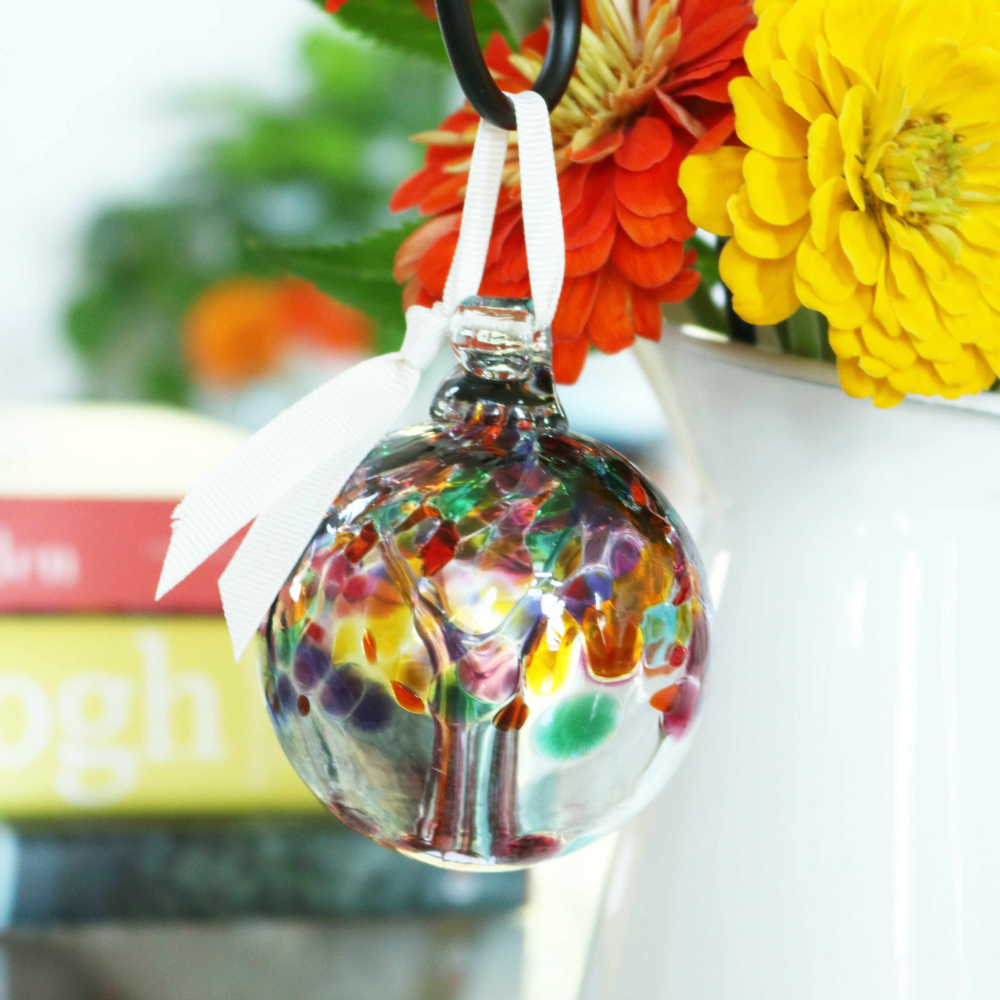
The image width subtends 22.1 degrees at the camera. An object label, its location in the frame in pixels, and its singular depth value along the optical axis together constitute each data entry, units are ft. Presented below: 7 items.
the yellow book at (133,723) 2.32
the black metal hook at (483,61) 1.31
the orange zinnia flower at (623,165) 1.41
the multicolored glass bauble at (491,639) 1.28
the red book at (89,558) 2.30
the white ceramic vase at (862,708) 1.56
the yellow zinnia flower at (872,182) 1.38
